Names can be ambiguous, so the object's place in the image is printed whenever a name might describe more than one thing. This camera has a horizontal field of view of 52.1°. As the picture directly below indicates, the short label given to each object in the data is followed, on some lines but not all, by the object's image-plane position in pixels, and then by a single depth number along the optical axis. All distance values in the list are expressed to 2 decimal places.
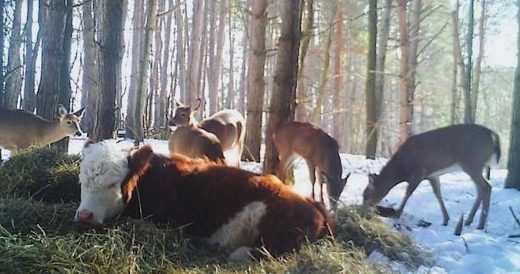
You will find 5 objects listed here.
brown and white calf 4.29
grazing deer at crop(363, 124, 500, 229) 8.06
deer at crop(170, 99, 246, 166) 11.28
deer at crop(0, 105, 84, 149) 10.13
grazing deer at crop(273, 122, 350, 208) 8.55
